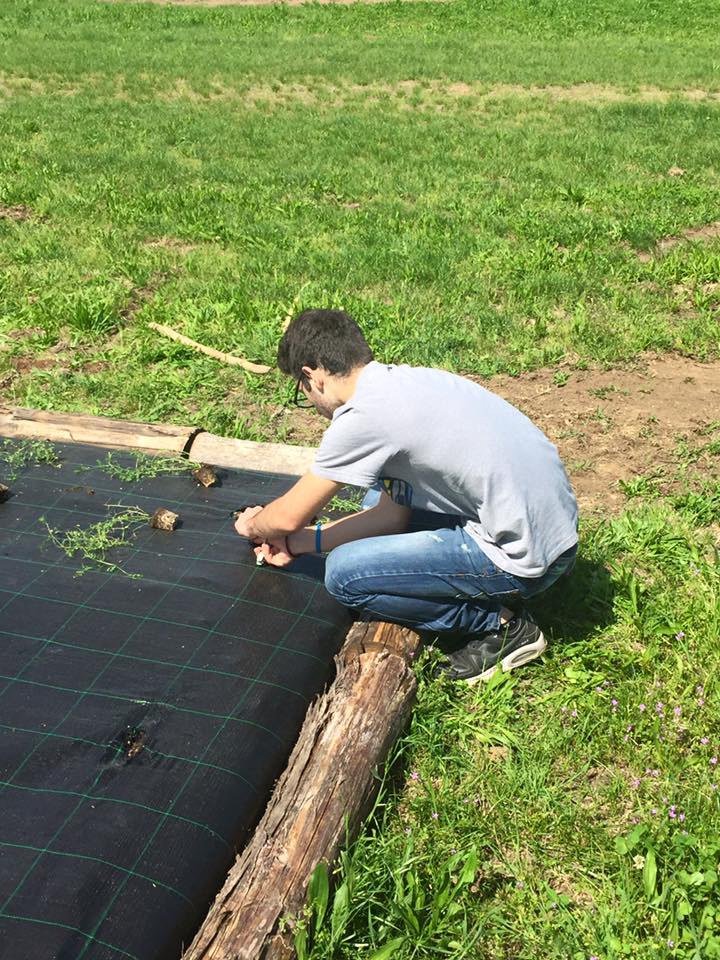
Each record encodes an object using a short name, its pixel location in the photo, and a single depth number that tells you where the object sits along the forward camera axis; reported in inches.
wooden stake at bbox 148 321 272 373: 231.5
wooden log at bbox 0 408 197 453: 178.7
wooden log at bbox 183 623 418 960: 92.1
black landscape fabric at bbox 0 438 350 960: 93.2
